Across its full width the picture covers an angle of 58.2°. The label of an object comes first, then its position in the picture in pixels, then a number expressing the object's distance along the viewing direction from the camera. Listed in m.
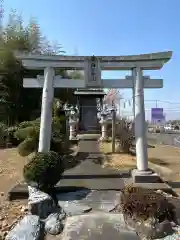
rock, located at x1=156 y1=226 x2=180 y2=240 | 2.30
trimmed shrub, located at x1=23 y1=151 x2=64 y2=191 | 3.18
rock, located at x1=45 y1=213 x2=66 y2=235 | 2.54
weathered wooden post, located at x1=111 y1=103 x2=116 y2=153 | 6.81
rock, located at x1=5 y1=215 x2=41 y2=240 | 2.40
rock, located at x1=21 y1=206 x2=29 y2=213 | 3.05
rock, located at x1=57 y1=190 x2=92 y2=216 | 2.94
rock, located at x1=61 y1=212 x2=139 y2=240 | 2.38
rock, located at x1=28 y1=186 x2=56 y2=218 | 2.82
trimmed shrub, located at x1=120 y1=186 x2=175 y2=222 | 2.39
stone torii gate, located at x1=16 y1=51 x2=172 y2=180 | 4.20
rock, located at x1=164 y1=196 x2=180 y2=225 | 2.63
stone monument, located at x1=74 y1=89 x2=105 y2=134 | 11.92
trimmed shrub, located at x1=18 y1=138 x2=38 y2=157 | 6.03
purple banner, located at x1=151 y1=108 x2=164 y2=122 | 23.73
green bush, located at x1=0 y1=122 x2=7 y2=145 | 8.14
